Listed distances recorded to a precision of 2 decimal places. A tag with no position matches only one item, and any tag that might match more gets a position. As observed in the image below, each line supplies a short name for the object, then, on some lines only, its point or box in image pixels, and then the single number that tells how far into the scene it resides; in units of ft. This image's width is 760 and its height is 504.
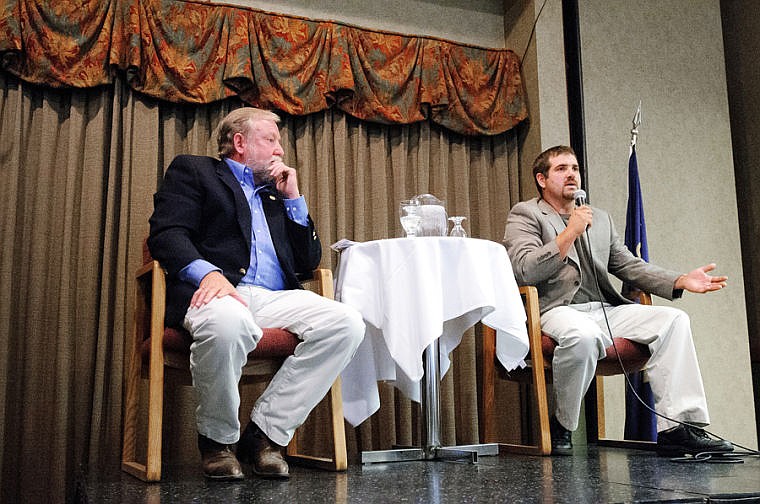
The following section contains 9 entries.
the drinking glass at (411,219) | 8.73
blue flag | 10.53
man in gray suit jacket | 8.36
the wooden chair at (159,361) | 6.86
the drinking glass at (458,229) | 9.00
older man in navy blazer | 6.59
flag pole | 11.20
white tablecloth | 7.80
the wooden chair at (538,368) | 8.58
